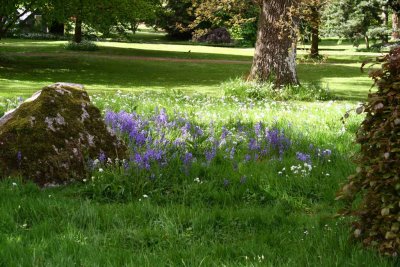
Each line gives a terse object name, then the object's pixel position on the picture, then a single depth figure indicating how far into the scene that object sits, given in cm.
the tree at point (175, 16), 5845
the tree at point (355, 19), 3616
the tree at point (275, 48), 1430
